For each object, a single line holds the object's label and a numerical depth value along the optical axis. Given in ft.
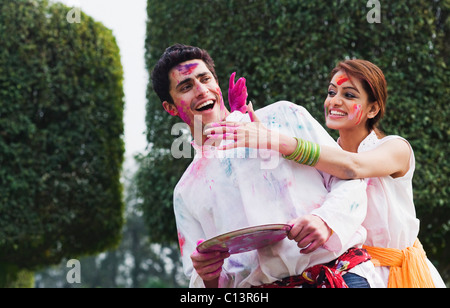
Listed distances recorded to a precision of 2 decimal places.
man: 7.73
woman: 8.00
